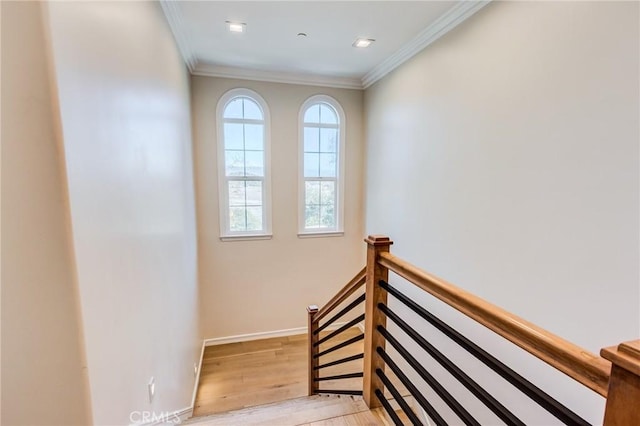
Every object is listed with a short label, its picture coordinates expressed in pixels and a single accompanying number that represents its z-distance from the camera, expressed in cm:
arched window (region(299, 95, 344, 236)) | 412
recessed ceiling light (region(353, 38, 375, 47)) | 285
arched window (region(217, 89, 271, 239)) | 383
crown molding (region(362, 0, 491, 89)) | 219
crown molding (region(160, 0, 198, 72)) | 223
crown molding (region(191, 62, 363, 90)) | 359
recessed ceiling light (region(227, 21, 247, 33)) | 258
